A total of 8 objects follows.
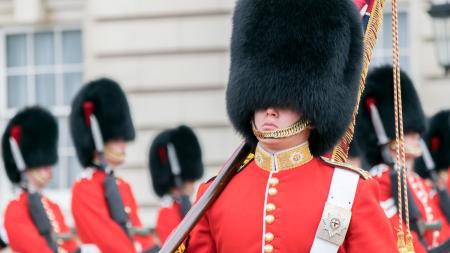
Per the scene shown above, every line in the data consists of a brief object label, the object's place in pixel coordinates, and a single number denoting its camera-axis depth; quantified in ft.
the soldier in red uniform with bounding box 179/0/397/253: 27.25
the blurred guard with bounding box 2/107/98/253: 53.26
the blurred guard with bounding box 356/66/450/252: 46.65
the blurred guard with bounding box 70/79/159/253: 53.16
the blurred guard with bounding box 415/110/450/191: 61.16
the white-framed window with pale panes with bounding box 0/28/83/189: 82.43
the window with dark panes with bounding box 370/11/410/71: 74.74
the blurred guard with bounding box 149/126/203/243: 63.98
